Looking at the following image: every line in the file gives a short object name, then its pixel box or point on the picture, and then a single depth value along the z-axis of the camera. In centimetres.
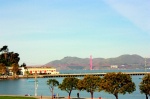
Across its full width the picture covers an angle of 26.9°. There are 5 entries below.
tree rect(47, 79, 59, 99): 7512
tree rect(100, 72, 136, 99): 5531
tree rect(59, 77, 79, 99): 6862
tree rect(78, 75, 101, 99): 6638
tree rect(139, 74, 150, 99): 5400
